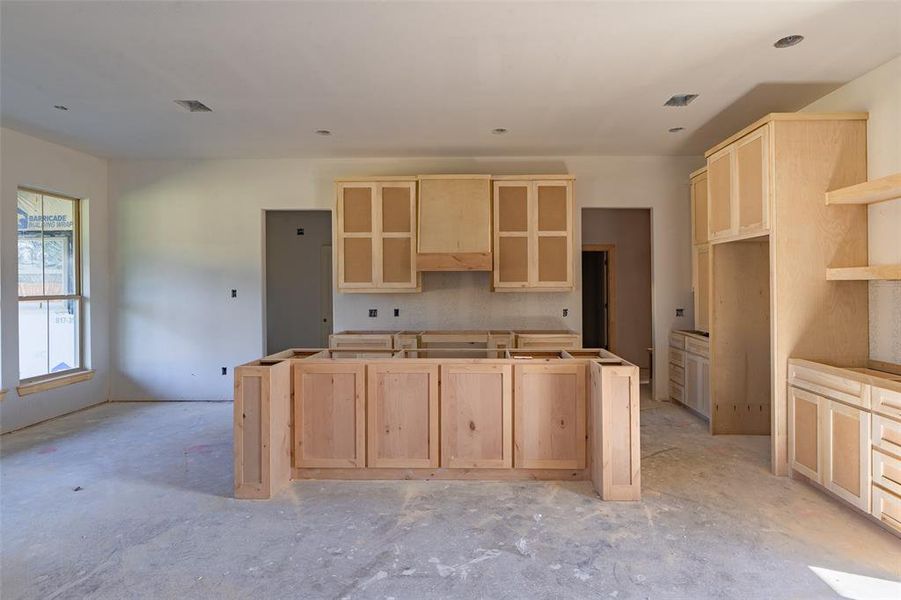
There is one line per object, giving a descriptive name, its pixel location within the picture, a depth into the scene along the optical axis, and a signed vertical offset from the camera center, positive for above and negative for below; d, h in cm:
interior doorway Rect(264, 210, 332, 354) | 677 +31
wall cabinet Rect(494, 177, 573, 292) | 496 +71
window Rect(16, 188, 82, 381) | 457 +17
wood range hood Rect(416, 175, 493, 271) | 483 +79
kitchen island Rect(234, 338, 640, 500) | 308 -82
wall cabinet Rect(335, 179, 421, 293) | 502 +70
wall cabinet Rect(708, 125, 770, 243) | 336 +87
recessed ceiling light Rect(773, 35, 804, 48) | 278 +158
